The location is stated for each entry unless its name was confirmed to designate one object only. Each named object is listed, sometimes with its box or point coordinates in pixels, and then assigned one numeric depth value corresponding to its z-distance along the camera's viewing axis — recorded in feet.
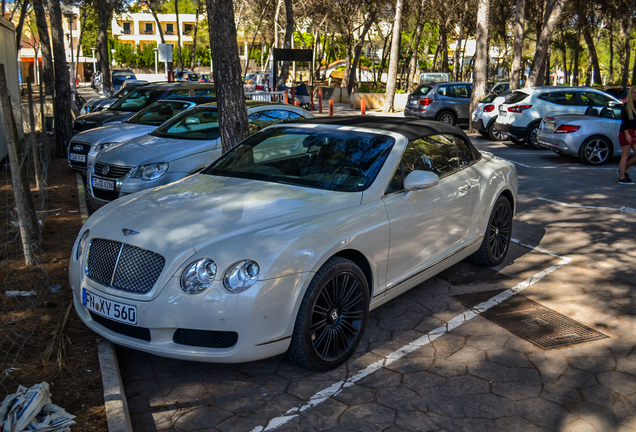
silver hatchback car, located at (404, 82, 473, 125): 69.10
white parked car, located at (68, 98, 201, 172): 33.24
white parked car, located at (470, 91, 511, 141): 56.95
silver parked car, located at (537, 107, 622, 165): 41.39
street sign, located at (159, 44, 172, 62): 86.36
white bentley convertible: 11.85
